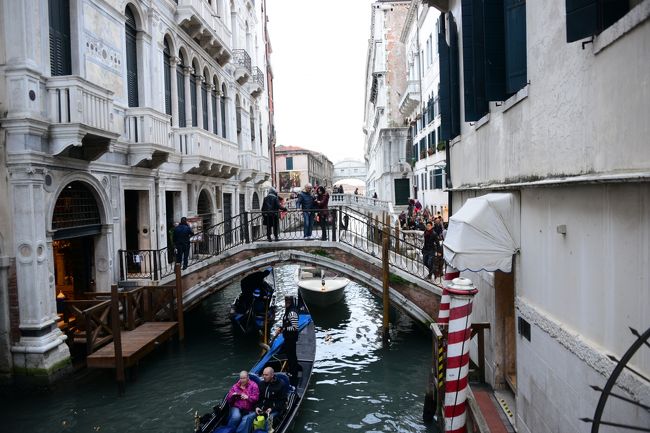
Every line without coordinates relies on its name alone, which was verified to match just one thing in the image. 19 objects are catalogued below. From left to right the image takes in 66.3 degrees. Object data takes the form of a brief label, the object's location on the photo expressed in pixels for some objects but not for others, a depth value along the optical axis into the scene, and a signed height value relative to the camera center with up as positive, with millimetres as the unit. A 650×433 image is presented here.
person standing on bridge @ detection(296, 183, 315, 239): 11617 -153
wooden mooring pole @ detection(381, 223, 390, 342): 10318 -1566
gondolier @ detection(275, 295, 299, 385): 7816 -2347
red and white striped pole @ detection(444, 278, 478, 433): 4344 -1398
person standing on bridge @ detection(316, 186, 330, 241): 11469 -185
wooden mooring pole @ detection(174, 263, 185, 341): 10617 -1997
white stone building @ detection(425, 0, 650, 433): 2678 +29
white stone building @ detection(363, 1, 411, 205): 27469 +6083
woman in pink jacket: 6078 -2487
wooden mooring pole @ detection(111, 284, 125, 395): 8034 -2356
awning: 4703 -401
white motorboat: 14711 -2690
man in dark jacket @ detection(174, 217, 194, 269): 11148 -806
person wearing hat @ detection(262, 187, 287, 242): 11727 -219
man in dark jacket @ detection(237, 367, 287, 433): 6574 -2608
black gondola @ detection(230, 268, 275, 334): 11617 -2463
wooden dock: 8148 -2489
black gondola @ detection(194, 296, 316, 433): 6148 -2689
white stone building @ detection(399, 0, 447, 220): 17609 +3872
